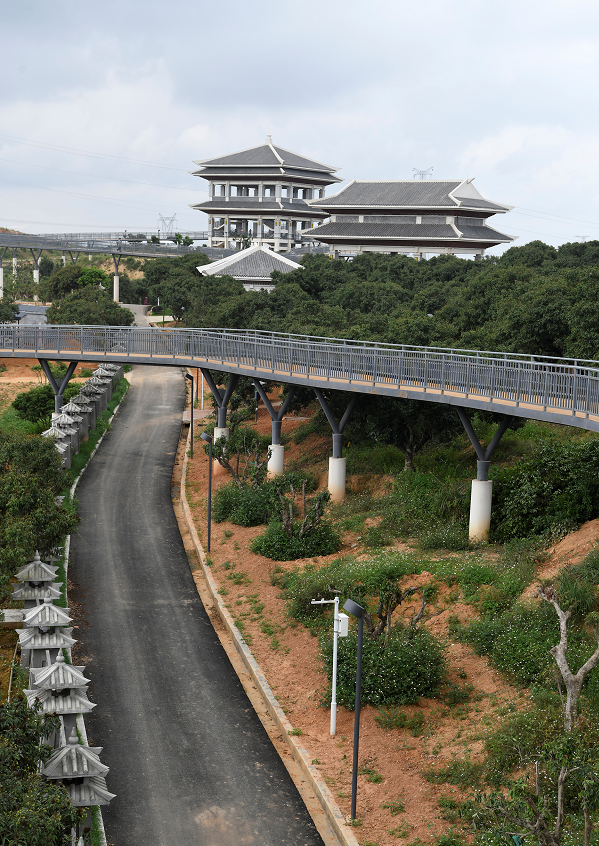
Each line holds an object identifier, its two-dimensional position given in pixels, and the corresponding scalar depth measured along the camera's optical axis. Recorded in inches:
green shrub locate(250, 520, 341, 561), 1099.3
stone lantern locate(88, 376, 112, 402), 2010.0
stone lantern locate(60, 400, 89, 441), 1692.9
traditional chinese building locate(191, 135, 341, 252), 4495.6
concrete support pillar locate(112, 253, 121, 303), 3956.7
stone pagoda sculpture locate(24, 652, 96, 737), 654.5
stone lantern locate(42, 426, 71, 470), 1476.4
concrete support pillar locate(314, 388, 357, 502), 1282.0
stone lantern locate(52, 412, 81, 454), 1589.6
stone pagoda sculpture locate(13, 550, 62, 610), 898.7
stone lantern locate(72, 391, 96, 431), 1770.2
